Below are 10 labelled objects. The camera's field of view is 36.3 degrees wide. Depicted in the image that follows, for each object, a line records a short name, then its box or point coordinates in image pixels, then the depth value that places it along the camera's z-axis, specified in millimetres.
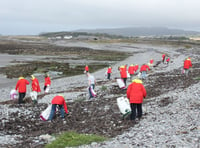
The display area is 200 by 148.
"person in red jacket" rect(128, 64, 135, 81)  26483
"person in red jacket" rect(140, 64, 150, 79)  25547
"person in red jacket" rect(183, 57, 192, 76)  24609
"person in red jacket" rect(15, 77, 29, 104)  17500
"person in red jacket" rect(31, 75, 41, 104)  17617
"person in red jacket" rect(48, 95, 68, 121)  13375
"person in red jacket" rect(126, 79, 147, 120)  11562
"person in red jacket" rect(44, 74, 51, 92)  20616
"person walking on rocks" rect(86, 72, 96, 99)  17555
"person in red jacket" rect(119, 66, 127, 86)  20744
